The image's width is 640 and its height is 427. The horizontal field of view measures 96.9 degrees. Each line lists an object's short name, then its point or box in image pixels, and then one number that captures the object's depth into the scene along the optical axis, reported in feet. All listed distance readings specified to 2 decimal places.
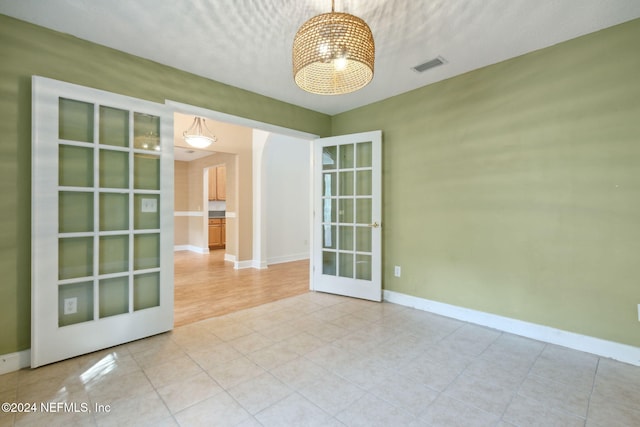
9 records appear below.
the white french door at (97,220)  6.69
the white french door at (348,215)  11.45
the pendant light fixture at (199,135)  15.29
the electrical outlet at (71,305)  7.09
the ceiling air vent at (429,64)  8.48
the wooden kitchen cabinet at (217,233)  26.58
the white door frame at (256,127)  9.10
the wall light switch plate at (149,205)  8.30
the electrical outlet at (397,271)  11.18
